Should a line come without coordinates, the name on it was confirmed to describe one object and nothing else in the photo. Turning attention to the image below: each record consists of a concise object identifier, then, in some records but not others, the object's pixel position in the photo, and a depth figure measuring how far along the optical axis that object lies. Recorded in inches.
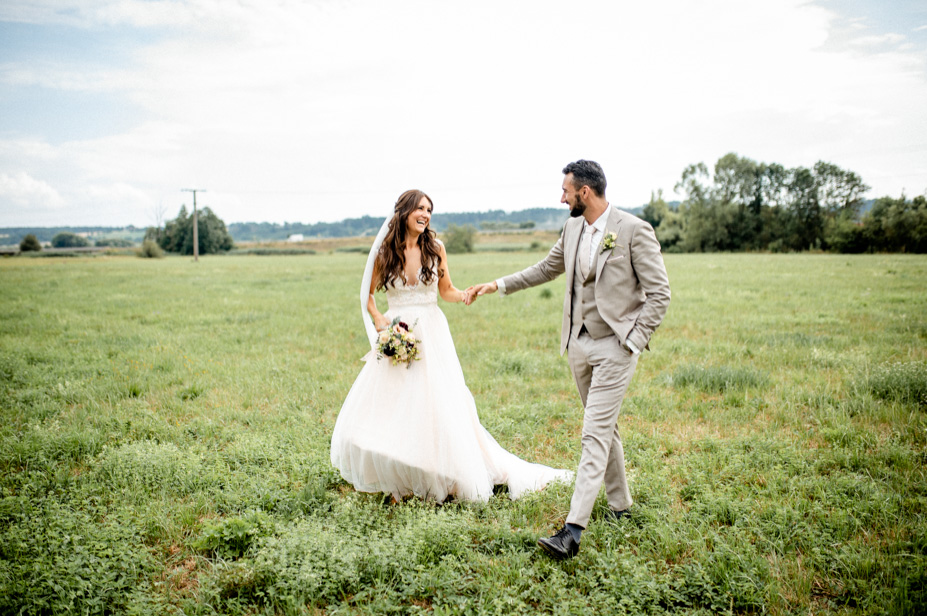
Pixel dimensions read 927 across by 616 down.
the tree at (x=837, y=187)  2755.9
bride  201.8
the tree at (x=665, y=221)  3117.6
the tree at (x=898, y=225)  2015.3
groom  166.7
